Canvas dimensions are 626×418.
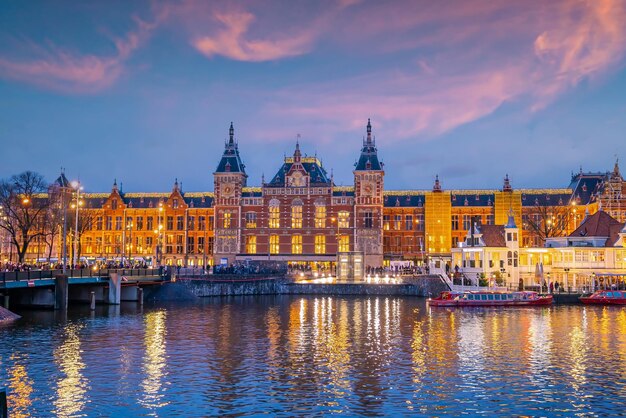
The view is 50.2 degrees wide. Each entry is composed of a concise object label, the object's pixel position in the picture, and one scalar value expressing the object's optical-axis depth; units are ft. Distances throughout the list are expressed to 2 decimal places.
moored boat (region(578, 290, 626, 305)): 248.11
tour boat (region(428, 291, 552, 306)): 244.22
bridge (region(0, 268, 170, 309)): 205.77
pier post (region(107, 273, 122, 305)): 245.86
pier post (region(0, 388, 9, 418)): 65.62
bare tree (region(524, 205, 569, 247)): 361.38
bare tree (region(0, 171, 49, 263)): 278.67
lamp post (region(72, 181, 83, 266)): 213.77
